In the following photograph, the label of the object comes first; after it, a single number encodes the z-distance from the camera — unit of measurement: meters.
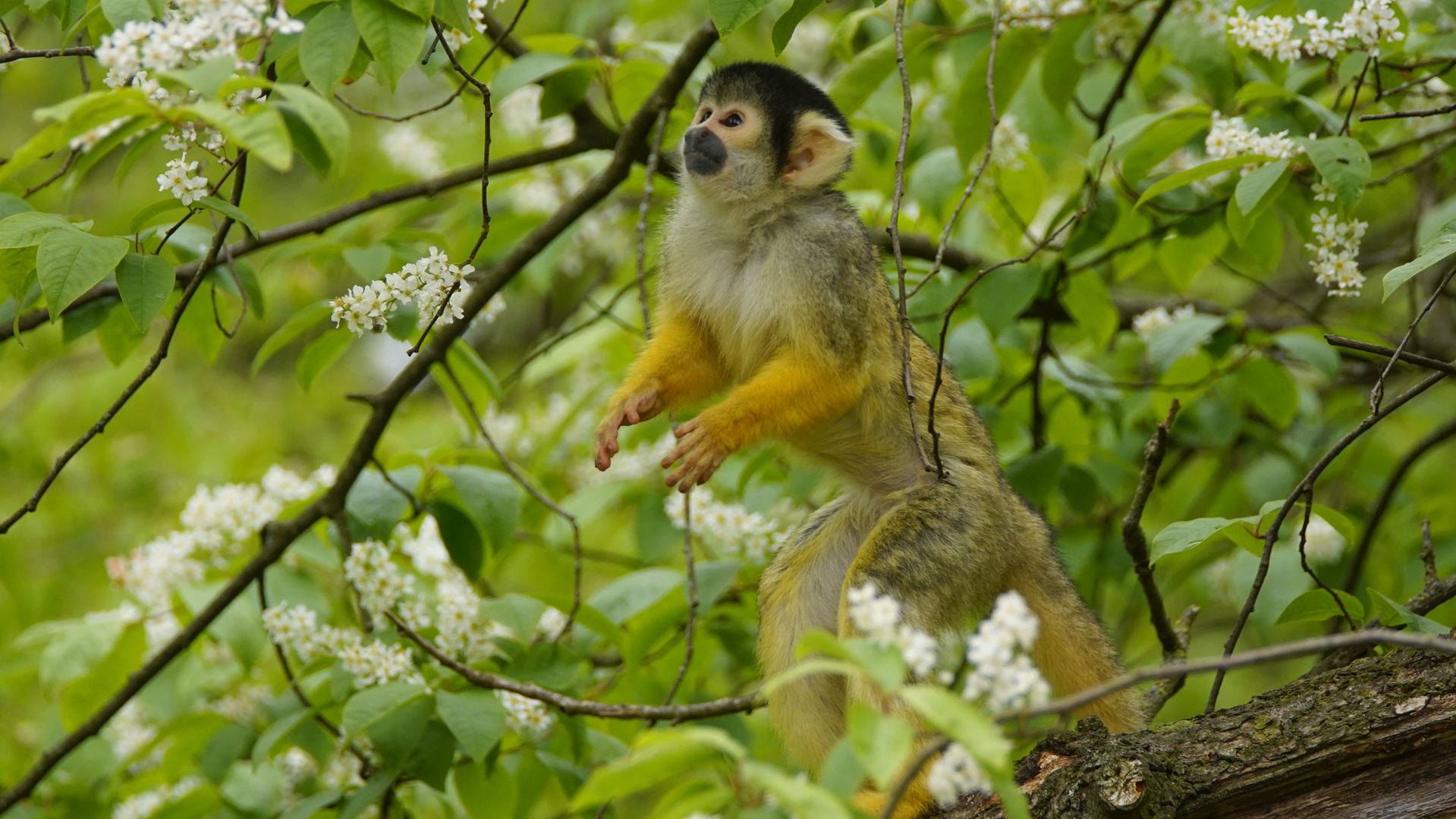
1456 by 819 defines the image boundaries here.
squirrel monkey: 7.23
